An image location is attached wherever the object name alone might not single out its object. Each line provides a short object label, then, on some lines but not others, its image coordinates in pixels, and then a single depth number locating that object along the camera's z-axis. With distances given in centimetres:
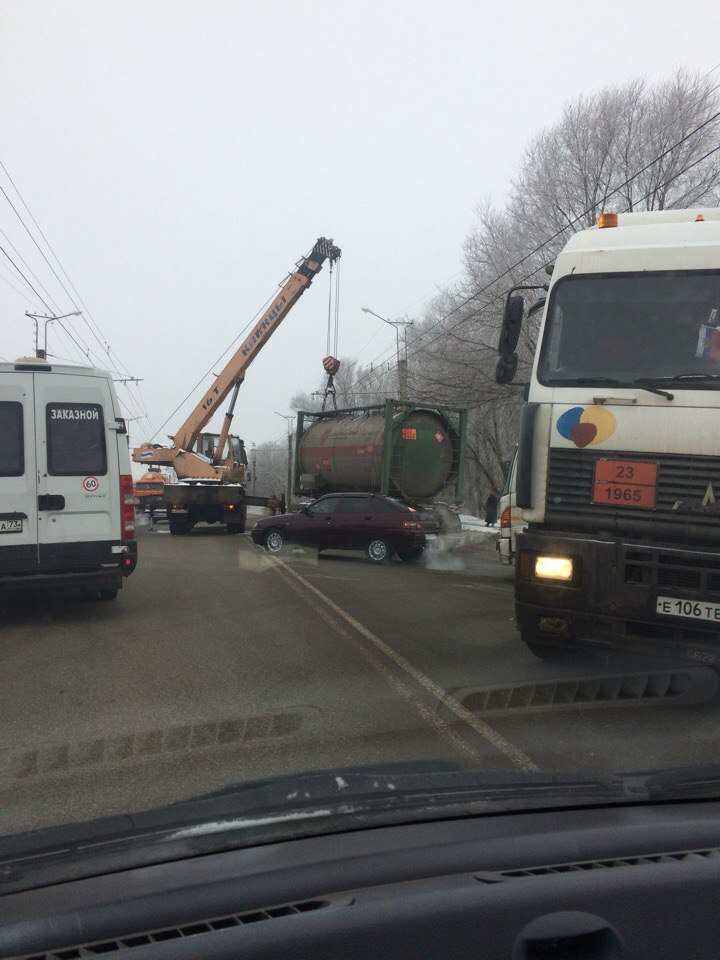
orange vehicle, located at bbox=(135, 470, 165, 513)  3588
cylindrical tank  1928
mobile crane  2534
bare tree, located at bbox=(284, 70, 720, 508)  2327
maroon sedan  1702
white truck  565
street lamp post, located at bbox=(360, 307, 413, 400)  2948
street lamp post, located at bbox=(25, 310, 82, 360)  3882
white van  907
